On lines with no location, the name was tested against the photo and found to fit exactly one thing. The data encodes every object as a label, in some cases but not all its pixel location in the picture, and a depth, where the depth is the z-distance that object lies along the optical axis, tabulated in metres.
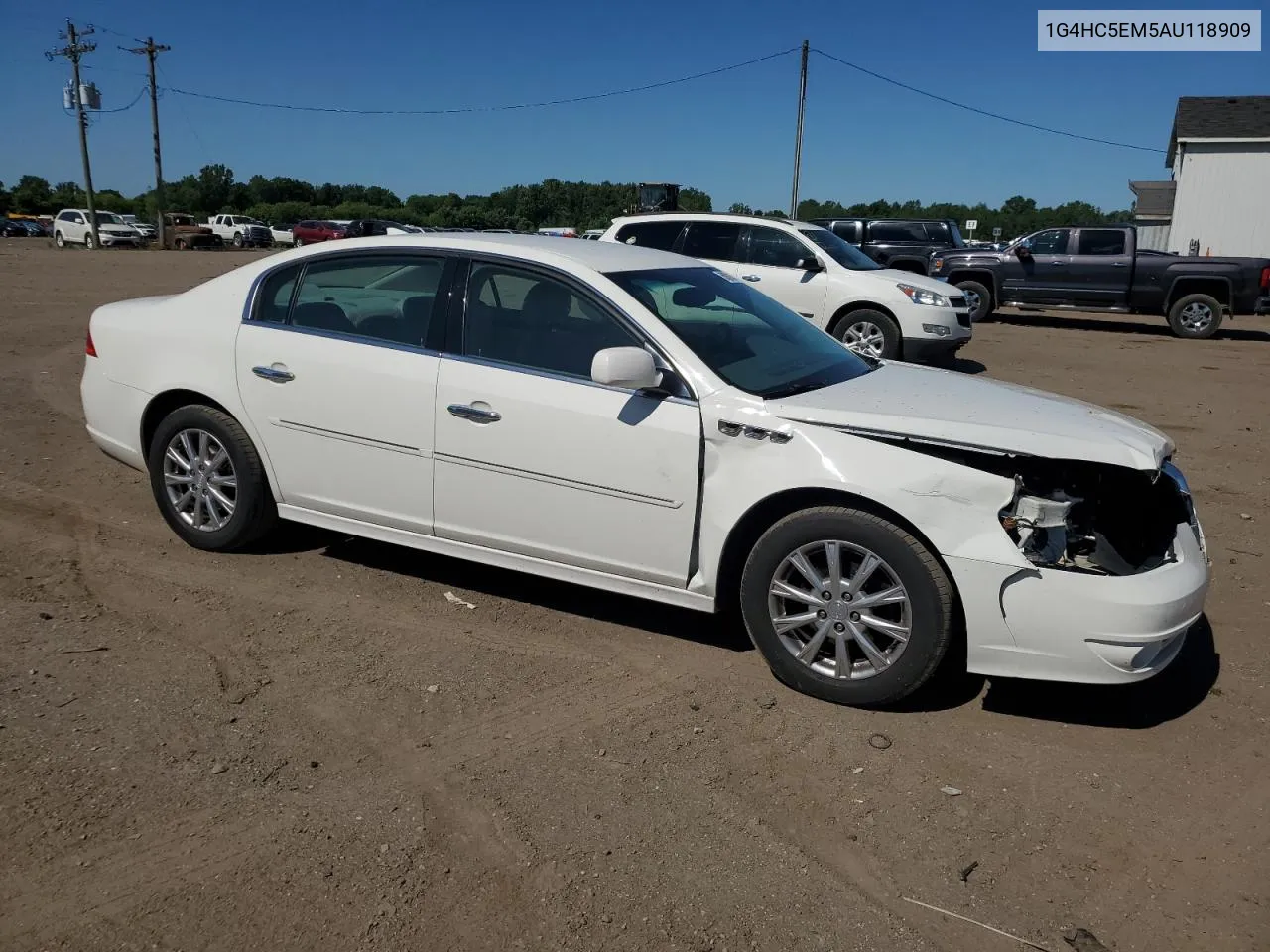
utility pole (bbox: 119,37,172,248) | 51.97
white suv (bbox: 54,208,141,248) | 47.62
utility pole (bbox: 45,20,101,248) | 52.28
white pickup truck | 55.78
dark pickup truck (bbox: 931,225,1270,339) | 17.11
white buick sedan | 3.62
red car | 48.66
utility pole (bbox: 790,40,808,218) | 33.06
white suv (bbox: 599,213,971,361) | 11.88
